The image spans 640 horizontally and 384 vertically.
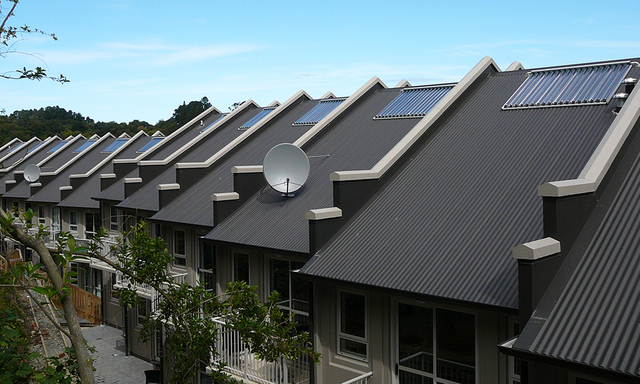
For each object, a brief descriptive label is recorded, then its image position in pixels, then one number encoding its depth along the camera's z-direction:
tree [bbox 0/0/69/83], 8.32
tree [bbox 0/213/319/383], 8.99
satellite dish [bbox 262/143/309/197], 17.17
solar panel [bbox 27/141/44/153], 50.38
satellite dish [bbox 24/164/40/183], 38.19
